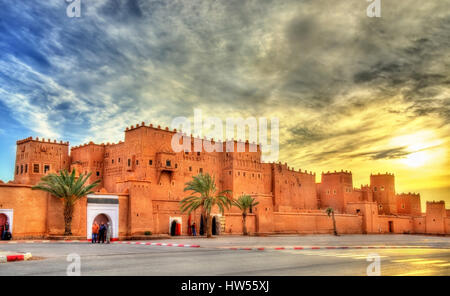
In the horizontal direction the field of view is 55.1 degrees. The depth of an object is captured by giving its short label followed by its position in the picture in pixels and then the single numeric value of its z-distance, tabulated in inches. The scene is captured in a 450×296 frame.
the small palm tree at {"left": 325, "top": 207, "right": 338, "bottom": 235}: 2016.5
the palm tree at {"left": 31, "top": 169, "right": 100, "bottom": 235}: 1116.5
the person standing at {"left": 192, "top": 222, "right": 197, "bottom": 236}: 1435.9
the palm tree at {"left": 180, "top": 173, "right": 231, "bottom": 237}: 1408.7
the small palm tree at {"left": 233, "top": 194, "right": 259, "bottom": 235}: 1619.1
